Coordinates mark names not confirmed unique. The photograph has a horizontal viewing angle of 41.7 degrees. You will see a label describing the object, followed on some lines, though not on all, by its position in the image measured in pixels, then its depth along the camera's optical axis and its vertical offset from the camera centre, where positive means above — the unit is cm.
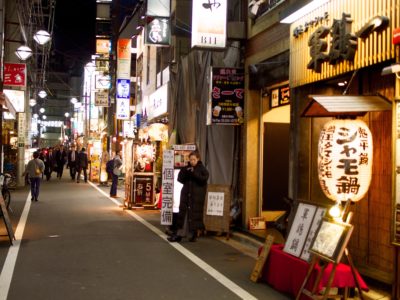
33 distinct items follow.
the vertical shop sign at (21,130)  2933 +105
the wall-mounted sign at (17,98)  2696 +264
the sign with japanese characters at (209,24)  1373 +336
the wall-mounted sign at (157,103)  2298 +230
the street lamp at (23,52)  2305 +427
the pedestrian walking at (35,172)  2039 -90
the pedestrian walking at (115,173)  2209 -97
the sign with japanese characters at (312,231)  735 -110
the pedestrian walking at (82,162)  3146 -75
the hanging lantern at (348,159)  720 -8
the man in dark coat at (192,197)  1212 -107
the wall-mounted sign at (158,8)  2267 +624
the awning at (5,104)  1338 +118
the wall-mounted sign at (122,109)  3259 +258
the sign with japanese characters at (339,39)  759 +188
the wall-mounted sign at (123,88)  3259 +388
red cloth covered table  700 -171
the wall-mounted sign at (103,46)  4438 +886
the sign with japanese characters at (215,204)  1266 -127
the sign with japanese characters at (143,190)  1875 -142
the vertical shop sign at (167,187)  1327 -93
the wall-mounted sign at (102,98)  3875 +385
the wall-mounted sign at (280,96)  1320 +146
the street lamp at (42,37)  2259 +487
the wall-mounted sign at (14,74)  2578 +369
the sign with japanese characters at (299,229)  762 -113
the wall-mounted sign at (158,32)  2217 +505
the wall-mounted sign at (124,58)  3256 +579
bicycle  1637 -125
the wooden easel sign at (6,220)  1120 -153
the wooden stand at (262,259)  825 -169
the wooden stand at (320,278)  657 -162
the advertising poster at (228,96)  1391 +149
